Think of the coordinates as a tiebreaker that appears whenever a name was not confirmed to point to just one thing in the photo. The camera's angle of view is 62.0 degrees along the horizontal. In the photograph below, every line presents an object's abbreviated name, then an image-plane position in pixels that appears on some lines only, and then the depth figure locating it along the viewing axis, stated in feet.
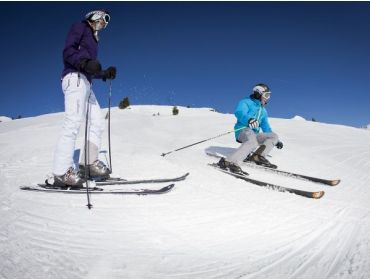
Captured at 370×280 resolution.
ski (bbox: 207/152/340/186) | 18.86
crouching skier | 23.44
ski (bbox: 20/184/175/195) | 13.42
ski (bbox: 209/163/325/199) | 14.58
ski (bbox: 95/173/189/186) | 15.67
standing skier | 14.12
